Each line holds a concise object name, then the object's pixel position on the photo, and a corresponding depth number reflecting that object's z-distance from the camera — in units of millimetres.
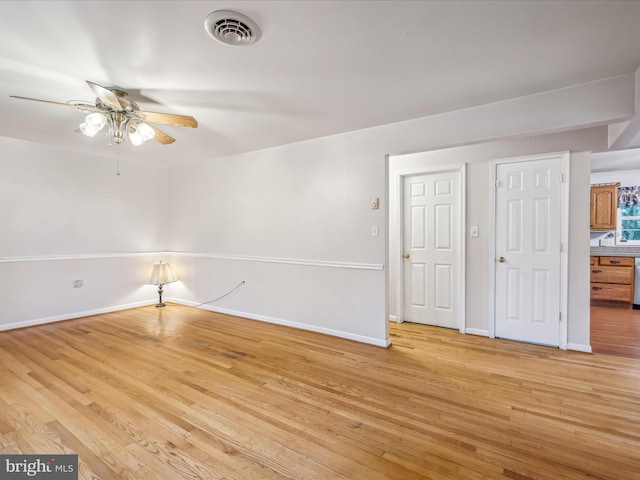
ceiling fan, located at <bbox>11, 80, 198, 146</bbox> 2256
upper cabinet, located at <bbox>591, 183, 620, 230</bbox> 5020
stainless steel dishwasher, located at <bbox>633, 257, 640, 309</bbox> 4754
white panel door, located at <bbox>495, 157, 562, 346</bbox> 3143
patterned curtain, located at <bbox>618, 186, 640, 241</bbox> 5180
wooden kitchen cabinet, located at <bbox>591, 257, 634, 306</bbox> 4770
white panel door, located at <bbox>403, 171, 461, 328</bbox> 3727
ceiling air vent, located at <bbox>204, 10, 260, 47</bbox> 1562
